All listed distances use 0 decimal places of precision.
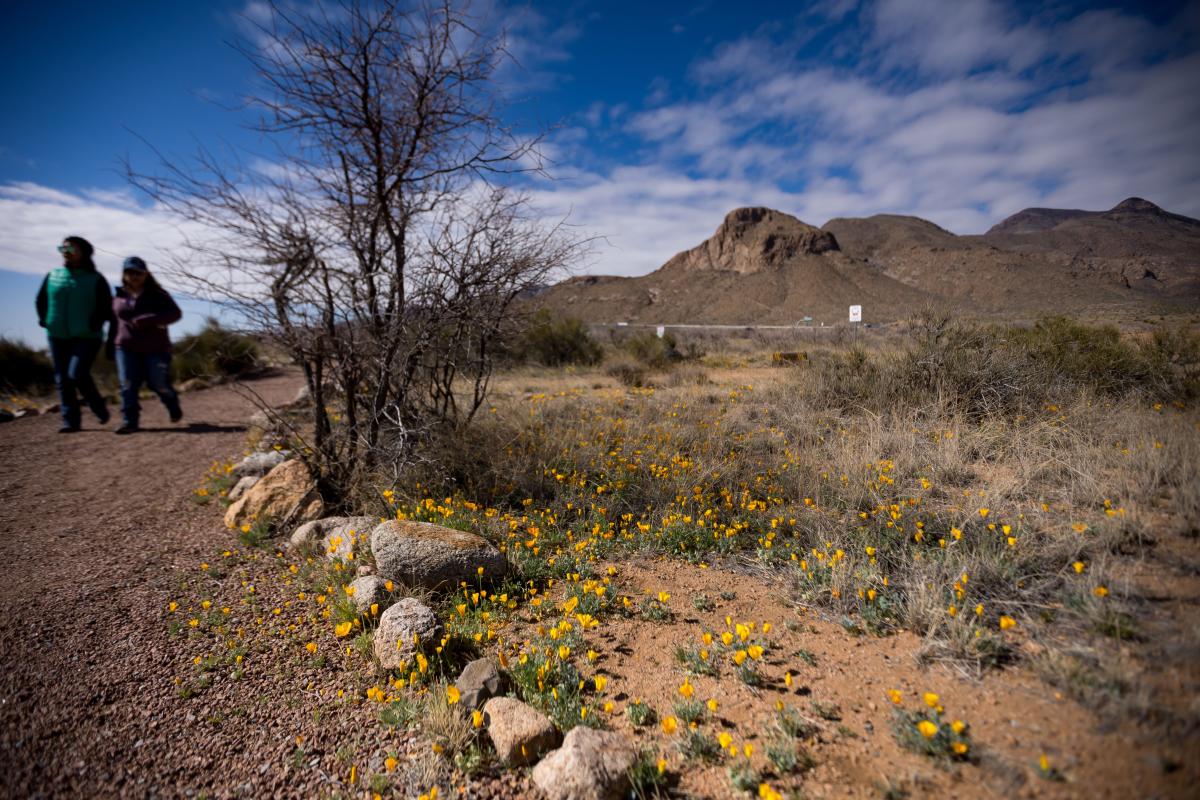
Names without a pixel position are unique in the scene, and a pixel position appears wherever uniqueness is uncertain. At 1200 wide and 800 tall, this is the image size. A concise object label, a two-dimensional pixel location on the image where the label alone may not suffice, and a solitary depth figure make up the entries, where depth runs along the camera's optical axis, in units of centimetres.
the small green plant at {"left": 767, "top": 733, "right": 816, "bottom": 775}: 165
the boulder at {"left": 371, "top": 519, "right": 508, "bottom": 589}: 281
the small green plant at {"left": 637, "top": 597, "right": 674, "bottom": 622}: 265
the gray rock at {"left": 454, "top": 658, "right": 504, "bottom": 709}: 202
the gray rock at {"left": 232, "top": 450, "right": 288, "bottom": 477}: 475
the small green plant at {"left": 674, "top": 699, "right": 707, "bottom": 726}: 192
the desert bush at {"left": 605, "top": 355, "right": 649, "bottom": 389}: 968
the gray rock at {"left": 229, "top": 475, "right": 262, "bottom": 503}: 438
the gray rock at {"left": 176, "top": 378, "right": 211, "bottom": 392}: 998
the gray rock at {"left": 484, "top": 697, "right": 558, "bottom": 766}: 180
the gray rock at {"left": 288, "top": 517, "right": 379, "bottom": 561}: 322
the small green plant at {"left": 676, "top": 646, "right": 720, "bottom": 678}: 220
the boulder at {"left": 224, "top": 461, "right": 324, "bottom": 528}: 386
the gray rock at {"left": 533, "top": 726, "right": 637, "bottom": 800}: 161
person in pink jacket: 626
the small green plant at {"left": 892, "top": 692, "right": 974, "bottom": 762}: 155
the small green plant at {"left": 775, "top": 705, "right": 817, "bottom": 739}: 181
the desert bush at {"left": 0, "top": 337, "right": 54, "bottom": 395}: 923
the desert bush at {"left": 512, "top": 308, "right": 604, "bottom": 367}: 1290
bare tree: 362
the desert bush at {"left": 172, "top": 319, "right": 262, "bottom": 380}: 1038
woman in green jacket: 611
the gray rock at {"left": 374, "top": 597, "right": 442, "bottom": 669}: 228
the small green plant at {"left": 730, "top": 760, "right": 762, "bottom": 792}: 162
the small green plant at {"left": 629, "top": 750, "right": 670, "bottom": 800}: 161
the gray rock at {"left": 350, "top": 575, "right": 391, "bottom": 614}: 263
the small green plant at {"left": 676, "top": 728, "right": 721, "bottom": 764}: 177
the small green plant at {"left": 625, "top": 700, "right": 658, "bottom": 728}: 195
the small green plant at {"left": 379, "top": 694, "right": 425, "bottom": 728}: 202
